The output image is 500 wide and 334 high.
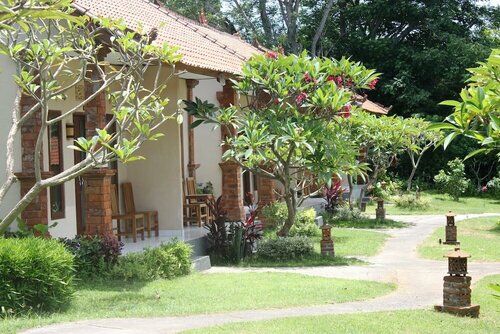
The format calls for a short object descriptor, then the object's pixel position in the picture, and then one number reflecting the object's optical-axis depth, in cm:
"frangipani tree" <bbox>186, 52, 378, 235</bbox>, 1212
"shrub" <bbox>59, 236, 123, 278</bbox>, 1015
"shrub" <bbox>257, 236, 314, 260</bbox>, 1313
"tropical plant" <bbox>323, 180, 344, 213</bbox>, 2148
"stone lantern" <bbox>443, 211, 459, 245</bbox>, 1546
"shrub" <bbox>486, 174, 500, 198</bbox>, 3040
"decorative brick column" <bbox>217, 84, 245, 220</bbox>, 1564
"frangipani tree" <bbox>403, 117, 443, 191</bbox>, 2128
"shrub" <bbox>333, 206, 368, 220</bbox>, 2105
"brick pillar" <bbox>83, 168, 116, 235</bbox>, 1072
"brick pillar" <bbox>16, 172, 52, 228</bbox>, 1077
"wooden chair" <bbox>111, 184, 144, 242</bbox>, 1292
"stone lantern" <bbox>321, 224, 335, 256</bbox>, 1335
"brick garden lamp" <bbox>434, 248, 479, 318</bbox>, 851
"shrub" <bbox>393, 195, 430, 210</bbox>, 2508
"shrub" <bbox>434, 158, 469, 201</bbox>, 2870
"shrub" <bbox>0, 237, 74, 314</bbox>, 786
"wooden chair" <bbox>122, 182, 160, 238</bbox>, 1384
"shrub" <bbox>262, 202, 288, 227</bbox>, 1653
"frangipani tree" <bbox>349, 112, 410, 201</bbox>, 2020
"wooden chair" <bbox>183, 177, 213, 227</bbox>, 1541
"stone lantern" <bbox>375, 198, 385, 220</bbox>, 2058
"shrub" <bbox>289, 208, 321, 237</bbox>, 1664
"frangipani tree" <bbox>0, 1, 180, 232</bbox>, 700
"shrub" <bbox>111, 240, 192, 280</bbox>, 1030
